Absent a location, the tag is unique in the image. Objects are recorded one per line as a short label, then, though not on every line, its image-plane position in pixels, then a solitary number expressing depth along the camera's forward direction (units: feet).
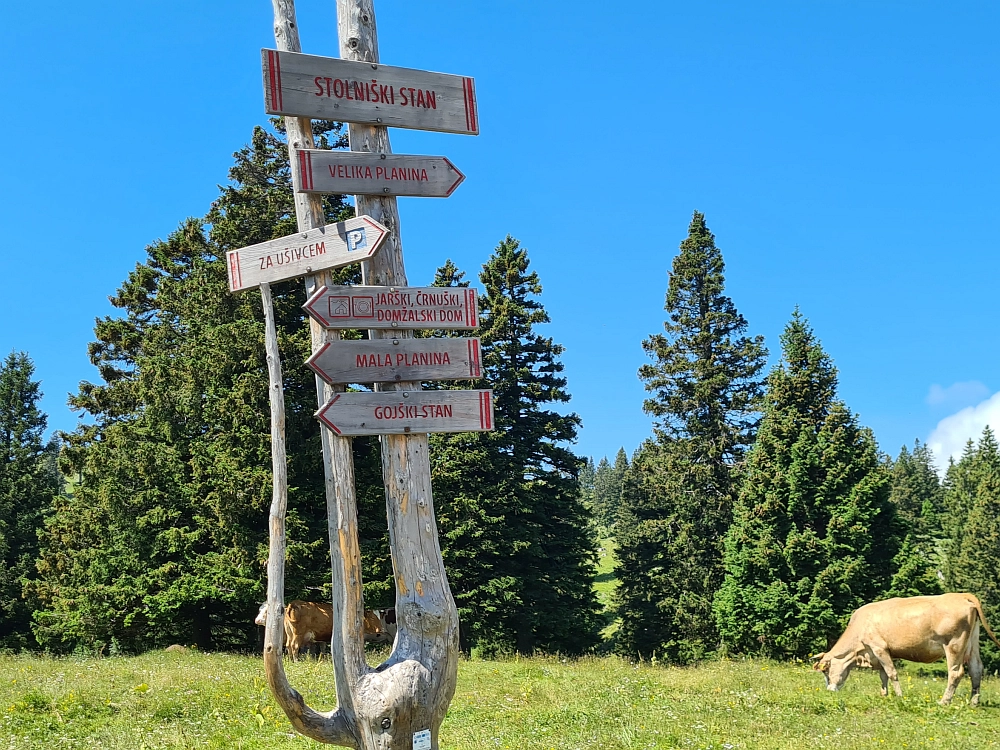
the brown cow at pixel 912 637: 54.60
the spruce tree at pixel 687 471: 110.52
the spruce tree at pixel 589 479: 484.91
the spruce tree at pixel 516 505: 93.71
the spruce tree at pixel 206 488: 79.05
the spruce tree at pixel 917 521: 96.22
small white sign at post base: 22.40
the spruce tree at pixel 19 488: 112.98
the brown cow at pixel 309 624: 72.90
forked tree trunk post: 22.52
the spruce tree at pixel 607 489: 346.76
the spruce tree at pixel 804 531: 97.14
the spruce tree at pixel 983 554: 139.85
